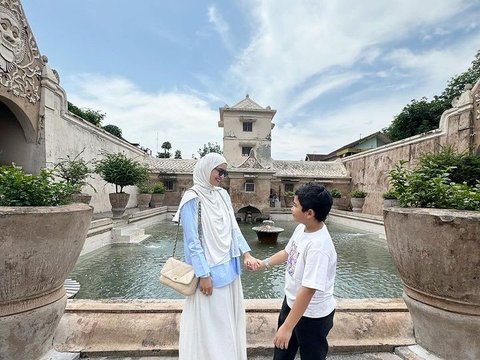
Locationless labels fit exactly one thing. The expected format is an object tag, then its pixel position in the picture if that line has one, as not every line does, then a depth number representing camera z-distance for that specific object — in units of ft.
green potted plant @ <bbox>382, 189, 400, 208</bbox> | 29.34
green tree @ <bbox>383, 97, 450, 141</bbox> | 65.51
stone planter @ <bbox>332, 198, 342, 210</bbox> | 54.60
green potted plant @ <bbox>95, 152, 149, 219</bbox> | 28.15
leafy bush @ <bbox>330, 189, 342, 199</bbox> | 53.26
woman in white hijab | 4.96
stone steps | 23.20
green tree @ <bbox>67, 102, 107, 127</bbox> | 64.60
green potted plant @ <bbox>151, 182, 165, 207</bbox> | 49.85
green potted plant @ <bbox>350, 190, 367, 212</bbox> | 47.21
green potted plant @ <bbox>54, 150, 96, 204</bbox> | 23.67
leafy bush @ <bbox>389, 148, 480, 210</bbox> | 5.55
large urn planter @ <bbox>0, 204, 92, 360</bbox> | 4.50
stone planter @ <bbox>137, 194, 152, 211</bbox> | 44.68
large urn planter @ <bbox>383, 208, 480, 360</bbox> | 4.77
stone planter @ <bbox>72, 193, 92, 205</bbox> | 23.29
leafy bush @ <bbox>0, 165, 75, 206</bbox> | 5.23
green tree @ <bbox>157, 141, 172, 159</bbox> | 137.81
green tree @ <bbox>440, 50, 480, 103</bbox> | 59.49
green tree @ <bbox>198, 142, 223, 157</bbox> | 119.24
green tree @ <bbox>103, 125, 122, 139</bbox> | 94.68
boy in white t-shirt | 4.04
